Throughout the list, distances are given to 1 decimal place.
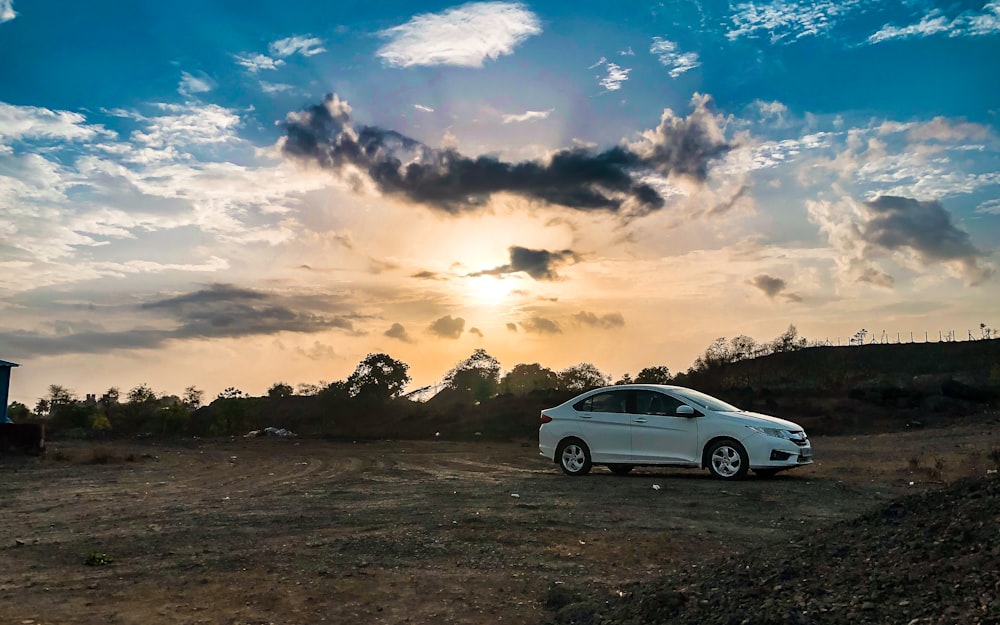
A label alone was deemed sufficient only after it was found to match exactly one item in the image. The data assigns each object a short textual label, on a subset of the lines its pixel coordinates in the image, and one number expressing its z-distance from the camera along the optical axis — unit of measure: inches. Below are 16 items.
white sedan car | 570.6
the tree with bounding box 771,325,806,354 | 2514.8
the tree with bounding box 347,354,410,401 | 2303.2
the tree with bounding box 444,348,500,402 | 2380.7
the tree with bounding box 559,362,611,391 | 2297.9
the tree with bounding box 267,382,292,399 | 2704.2
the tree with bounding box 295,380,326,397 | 2540.4
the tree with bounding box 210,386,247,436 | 1978.3
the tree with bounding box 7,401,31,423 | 2287.2
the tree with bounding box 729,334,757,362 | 2242.1
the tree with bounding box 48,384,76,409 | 2309.3
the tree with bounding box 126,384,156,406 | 2512.6
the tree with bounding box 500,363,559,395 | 2363.4
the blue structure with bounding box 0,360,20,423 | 1235.9
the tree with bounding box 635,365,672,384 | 1937.0
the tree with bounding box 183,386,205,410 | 2763.3
